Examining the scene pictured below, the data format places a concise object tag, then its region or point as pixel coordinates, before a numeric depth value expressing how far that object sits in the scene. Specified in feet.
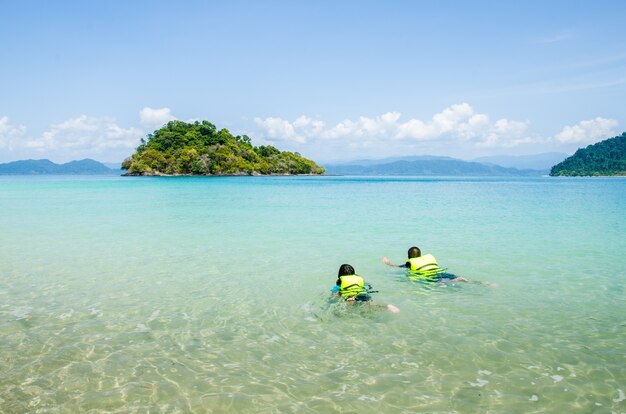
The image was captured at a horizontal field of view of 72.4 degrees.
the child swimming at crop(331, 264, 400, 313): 31.30
